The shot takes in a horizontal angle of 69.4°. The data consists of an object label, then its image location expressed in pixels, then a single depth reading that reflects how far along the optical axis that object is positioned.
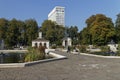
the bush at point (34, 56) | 7.35
